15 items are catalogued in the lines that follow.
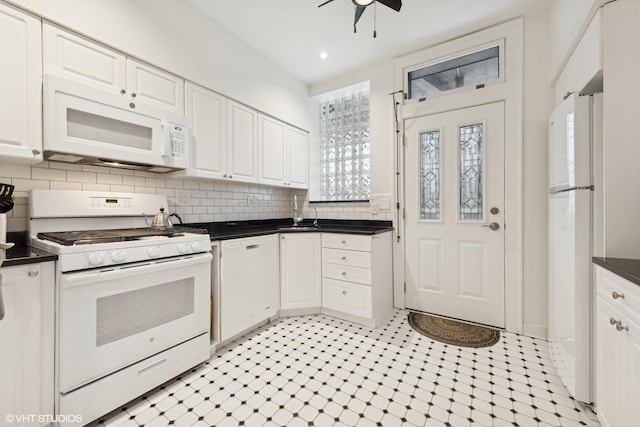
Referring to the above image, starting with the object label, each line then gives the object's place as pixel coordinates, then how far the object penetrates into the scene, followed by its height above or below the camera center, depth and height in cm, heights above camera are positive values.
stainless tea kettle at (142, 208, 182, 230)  204 -6
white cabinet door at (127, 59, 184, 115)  190 +94
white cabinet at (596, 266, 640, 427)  98 -55
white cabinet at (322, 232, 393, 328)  256 -64
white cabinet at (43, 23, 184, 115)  158 +95
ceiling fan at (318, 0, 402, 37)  181 +143
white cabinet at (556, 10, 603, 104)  137 +87
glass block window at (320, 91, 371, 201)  341 +85
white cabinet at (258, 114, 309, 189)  294 +70
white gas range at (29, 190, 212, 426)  134 -49
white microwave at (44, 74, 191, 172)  155 +55
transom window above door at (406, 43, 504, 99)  257 +144
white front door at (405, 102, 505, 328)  253 +0
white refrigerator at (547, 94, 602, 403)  143 -13
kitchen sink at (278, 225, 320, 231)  282 -17
